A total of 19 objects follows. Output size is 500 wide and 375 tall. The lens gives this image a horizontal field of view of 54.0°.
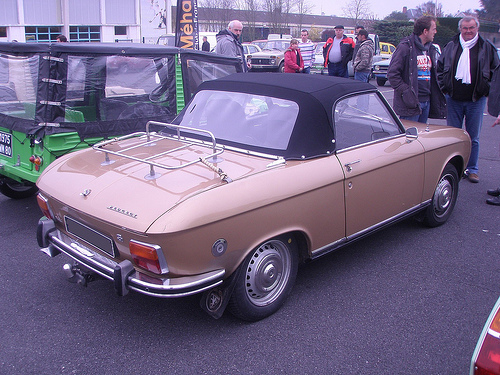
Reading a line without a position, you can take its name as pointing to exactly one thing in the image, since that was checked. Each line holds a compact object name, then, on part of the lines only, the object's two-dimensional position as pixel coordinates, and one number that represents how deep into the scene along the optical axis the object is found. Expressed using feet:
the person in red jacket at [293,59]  38.42
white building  84.74
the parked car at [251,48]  79.89
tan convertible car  9.27
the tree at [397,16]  193.39
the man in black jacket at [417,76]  19.81
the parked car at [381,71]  61.36
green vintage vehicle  15.33
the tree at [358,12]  159.22
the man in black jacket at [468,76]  19.85
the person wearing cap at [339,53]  35.27
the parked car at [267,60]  74.43
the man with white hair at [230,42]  27.12
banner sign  40.91
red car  5.96
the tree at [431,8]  165.32
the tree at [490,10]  154.78
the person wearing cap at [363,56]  32.94
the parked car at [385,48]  80.64
